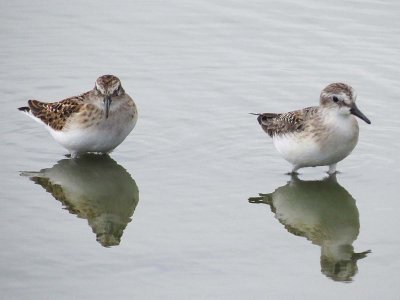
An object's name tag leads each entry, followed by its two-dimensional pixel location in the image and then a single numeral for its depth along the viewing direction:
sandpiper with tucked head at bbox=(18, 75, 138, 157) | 17.06
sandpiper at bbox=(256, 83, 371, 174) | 15.89
